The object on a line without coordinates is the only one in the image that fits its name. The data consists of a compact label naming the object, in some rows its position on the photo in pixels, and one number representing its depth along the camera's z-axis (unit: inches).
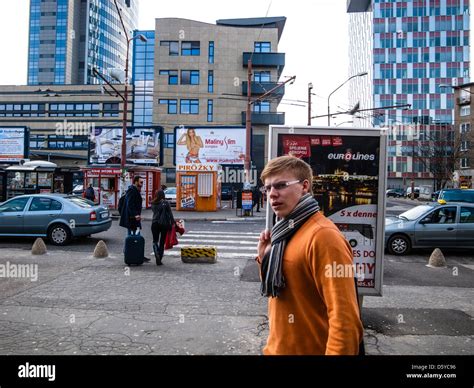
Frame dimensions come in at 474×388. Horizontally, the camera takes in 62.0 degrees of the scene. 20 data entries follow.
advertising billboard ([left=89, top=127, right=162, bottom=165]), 1192.2
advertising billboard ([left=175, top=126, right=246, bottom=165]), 1082.7
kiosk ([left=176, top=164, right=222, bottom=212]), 1045.2
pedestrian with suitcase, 390.7
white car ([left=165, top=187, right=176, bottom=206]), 1311.0
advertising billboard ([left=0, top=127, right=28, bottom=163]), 1464.1
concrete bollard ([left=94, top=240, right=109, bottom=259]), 397.7
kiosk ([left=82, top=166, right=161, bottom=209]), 1029.2
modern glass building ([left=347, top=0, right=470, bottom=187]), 3511.3
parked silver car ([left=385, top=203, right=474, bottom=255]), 442.3
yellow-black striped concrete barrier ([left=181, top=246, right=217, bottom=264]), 375.9
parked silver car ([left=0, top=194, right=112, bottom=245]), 475.2
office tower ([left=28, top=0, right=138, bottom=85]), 4463.6
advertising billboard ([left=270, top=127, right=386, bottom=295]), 204.8
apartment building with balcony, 2073.1
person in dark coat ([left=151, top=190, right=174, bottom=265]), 362.3
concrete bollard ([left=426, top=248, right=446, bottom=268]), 380.8
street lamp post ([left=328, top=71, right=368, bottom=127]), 993.8
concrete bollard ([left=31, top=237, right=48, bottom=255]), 409.7
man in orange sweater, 71.9
